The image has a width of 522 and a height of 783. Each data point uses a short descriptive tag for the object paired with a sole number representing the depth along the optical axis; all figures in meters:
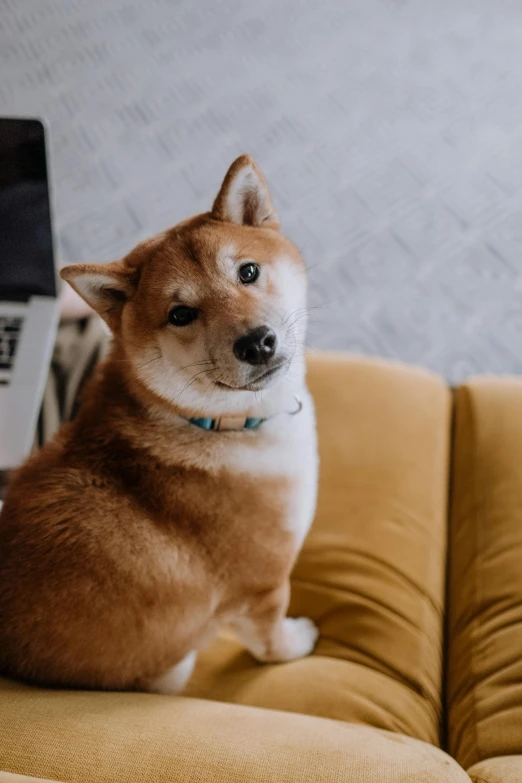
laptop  1.38
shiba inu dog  1.10
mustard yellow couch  0.89
